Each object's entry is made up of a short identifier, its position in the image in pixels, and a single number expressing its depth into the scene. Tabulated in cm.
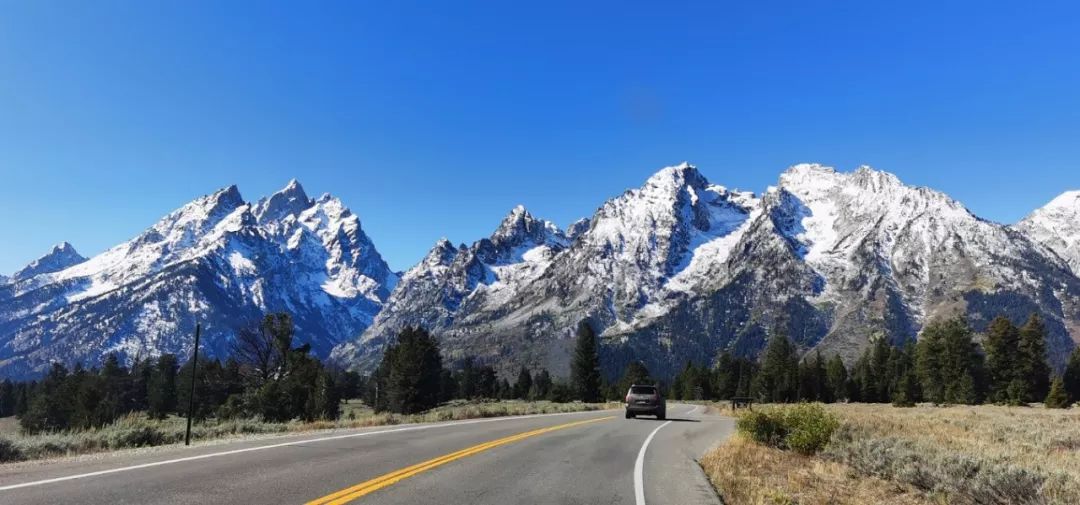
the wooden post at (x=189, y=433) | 1698
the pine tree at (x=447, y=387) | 13708
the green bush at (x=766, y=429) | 1969
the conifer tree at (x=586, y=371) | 8862
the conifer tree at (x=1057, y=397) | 5644
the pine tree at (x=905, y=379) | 7506
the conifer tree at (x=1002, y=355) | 7188
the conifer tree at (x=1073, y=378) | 8312
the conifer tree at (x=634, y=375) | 12239
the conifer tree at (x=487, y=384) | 16038
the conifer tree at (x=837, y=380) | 11362
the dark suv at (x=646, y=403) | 3484
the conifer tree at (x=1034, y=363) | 7044
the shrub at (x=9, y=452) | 1314
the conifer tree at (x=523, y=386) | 15300
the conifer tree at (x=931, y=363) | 8219
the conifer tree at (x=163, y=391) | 10025
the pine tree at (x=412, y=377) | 7600
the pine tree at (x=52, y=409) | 8344
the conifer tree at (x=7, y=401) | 14150
